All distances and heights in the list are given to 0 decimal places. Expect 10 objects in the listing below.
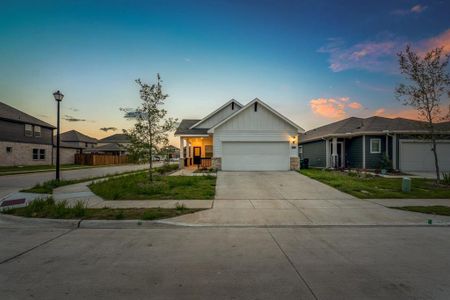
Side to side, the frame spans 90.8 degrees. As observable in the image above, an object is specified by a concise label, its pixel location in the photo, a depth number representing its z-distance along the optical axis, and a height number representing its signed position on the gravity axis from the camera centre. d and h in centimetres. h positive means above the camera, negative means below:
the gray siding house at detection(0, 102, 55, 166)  2649 +197
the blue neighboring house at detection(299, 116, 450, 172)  1897 +43
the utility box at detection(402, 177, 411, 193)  1039 -169
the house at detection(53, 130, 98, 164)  3697 +225
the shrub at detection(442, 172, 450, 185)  1231 -169
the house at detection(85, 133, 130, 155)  5330 +93
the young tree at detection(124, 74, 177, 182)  1146 +143
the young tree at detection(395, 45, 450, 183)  1247 +389
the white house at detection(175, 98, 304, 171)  1819 +89
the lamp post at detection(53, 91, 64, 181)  1246 +319
